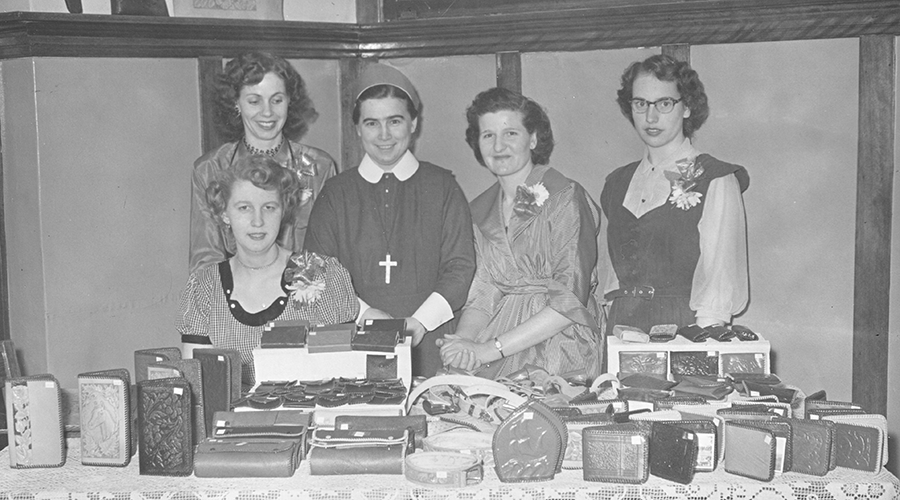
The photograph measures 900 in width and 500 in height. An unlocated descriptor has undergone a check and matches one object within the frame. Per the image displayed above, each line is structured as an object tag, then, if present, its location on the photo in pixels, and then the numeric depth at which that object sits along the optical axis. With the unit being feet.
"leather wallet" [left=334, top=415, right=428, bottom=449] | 8.41
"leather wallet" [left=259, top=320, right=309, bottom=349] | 9.62
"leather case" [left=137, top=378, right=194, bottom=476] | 8.12
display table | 7.75
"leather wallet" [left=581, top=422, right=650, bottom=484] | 7.84
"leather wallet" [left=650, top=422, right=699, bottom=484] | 7.79
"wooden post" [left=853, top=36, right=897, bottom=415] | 13.87
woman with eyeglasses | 12.71
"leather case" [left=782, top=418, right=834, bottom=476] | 7.88
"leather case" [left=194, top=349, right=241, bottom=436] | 9.04
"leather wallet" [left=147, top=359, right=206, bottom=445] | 8.76
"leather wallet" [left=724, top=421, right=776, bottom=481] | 7.75
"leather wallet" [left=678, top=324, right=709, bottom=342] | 9.89
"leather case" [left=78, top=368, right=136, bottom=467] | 8.29
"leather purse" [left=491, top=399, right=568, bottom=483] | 7.92
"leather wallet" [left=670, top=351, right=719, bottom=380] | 9.78
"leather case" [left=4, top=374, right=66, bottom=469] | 8.29
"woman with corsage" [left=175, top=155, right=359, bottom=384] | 11.05
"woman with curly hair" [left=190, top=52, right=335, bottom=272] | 13.41
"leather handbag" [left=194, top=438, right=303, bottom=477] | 7.98
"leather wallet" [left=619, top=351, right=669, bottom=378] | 9.82
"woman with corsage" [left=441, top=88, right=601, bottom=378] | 12.19
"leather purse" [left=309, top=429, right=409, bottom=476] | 8.00
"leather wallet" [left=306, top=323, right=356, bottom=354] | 9.64
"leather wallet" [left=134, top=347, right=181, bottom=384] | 9.00
